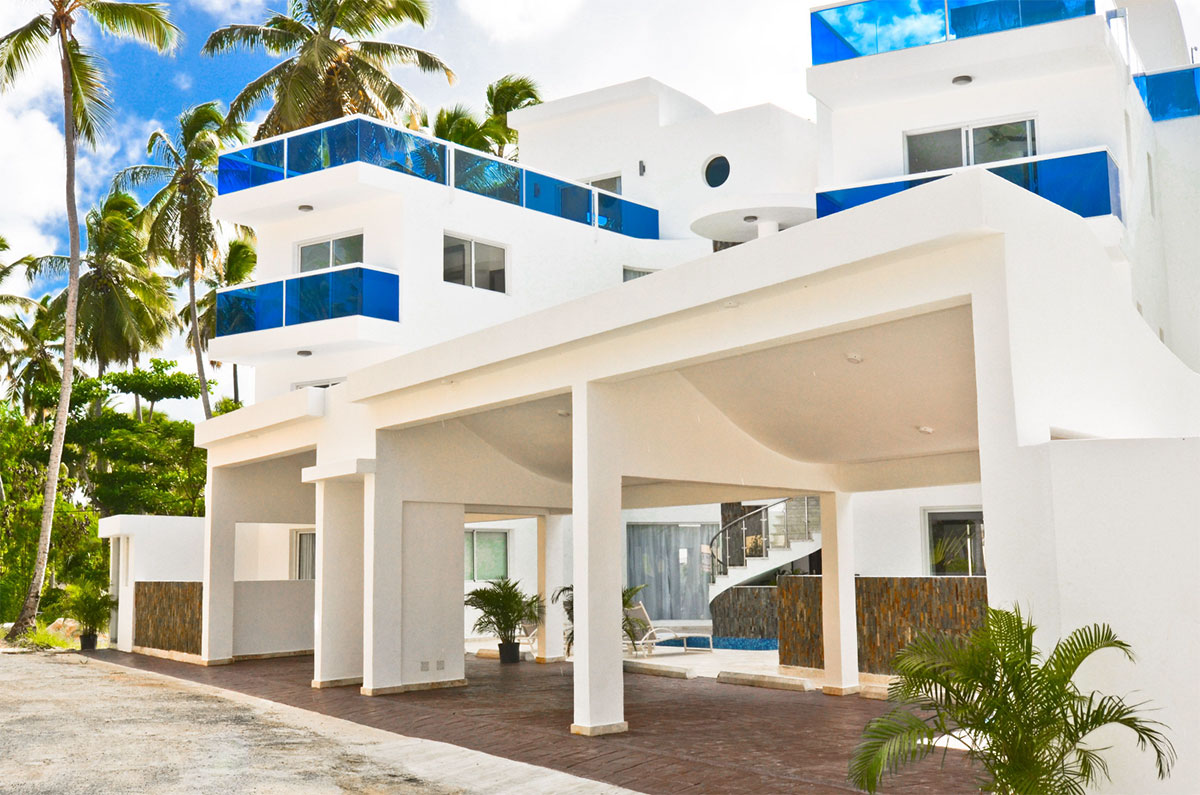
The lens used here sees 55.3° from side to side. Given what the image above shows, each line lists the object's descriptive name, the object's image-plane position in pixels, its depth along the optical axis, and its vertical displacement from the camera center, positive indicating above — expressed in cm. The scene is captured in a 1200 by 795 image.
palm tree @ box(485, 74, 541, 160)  3322 +1321
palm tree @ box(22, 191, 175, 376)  3691 +883
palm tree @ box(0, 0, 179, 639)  2367 +1033
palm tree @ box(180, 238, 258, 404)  3731 +961
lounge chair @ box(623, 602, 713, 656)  1905 -141
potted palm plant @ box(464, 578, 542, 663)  1898 -96
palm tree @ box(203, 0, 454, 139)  2675 +1196
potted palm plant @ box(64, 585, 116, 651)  2273 -99
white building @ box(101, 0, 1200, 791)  733 +170
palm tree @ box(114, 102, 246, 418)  3309 +1090
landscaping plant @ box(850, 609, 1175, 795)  611 -89
